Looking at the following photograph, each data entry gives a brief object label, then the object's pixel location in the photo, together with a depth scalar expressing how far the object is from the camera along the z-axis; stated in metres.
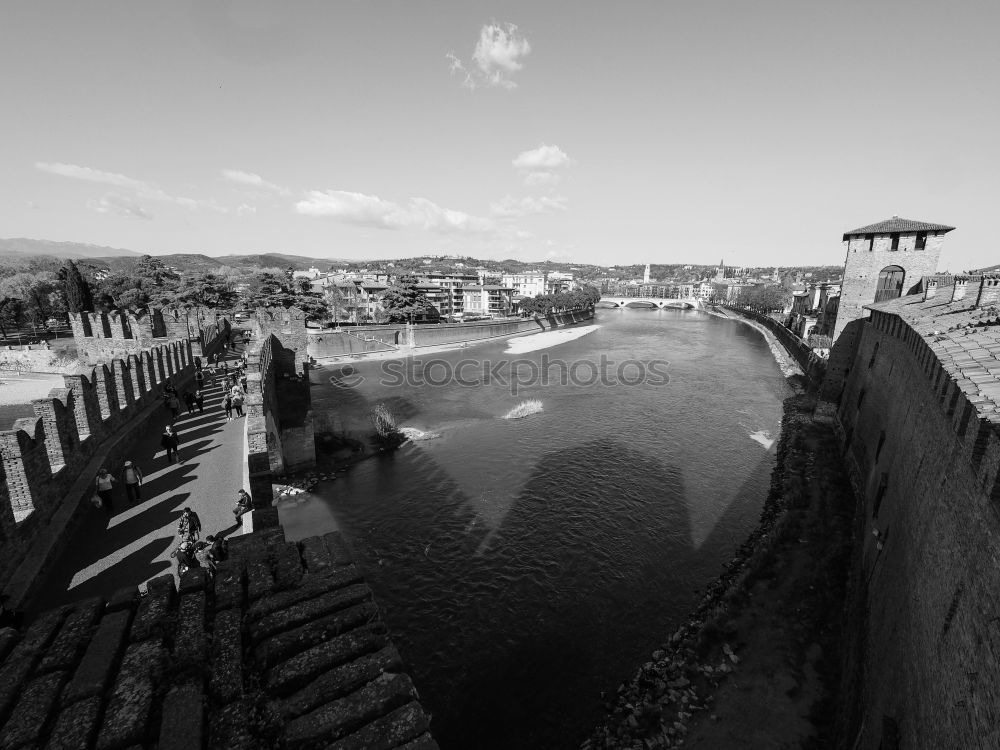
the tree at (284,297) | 57.78
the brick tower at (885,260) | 27.91
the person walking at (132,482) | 10.13
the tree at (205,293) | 58.72
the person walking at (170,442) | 12.21
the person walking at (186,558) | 7.52
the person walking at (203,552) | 7.47
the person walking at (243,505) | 9.73
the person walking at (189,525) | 8.52
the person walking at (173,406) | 15.37
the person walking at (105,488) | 9.59
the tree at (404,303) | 62.44
